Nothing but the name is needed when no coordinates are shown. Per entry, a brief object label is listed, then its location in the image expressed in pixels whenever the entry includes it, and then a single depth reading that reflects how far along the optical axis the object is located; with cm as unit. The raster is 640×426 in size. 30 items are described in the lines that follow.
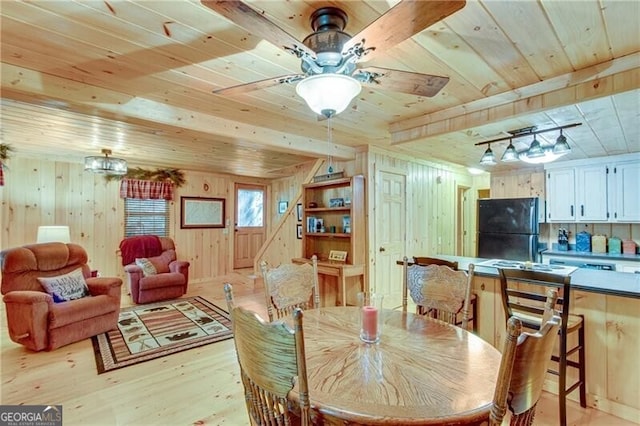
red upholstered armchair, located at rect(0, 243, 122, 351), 307
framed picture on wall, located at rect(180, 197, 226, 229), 631
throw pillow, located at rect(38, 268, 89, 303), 339
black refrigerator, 458
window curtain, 559
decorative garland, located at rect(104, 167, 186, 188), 566
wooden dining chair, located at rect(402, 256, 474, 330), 197
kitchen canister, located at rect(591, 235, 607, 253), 441
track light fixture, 262
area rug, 303
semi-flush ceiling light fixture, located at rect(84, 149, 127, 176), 400
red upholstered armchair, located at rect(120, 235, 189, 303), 479
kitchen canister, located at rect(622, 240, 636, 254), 420
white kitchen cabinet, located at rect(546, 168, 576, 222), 462
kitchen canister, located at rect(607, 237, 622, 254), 430
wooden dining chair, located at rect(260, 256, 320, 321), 216
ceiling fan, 104
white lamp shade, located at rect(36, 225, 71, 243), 414
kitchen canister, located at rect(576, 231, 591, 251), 452
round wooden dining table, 98
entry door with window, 723
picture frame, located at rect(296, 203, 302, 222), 546
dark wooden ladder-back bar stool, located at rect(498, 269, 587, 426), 195
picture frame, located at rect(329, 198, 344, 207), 431
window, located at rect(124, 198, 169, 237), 574
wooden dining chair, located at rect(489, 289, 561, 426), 83
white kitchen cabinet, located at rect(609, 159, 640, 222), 408
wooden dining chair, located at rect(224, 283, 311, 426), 88
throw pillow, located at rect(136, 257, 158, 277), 492
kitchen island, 209
